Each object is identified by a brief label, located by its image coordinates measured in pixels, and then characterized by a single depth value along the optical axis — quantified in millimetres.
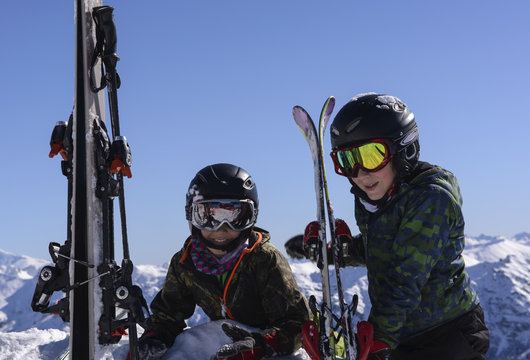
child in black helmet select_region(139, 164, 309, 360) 5352
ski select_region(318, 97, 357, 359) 4155
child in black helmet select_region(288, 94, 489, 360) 4316
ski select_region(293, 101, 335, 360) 4402
